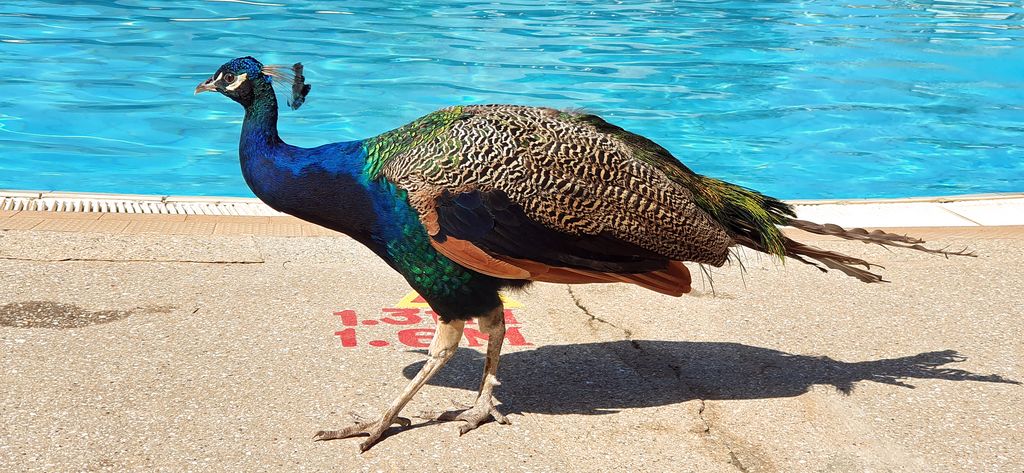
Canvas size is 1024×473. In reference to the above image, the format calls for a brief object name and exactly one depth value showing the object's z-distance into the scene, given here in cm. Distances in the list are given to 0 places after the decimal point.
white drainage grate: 650
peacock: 386
